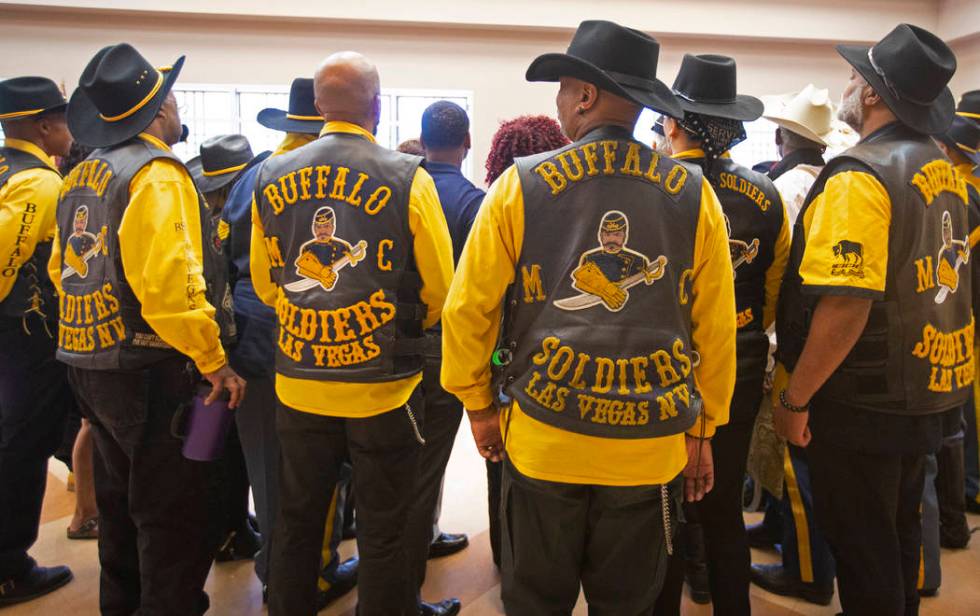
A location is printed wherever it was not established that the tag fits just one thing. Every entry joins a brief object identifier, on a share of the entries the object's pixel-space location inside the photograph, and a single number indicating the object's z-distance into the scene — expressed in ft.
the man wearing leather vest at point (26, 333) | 7.68
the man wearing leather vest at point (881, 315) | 5.40
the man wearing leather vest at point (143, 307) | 5.87
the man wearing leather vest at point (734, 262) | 6.18
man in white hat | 7.93
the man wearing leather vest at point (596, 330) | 4.45
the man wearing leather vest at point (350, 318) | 5.71
